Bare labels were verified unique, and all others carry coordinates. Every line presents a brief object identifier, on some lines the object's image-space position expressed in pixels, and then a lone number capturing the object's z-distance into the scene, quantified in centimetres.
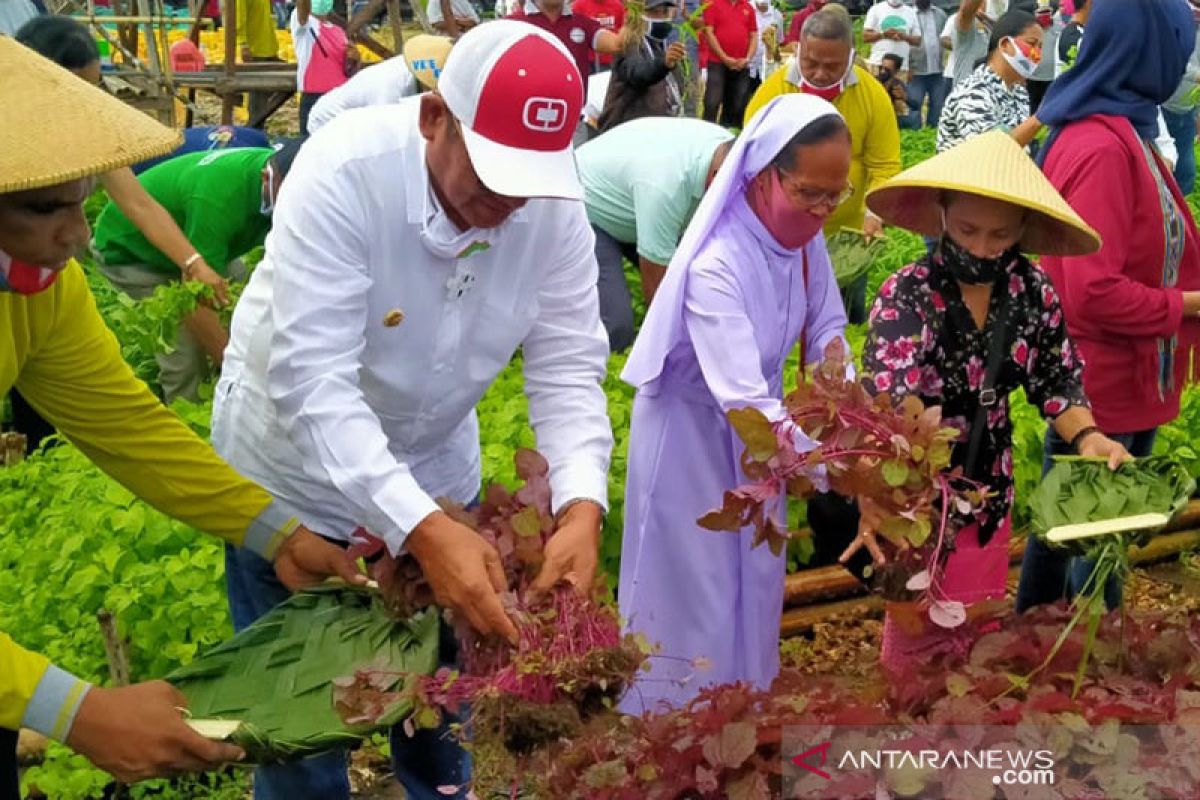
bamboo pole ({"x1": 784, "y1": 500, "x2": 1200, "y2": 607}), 436
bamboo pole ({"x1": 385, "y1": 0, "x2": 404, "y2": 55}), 1133
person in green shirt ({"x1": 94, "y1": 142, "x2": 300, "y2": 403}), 446
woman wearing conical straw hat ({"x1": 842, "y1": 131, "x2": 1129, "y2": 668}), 299
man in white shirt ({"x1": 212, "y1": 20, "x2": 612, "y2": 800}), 217
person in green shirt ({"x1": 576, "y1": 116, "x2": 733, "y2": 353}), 485
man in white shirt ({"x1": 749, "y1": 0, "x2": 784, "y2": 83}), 1202
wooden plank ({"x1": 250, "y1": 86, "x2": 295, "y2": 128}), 1232
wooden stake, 333
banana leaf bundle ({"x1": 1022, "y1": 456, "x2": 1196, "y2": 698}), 225
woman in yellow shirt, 187
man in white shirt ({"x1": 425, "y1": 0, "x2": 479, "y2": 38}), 1045
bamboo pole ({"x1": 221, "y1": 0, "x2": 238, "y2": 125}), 1119
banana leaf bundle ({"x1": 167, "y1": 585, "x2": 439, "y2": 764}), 208
